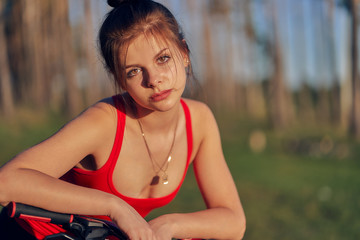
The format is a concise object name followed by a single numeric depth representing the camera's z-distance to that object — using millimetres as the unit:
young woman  1656
